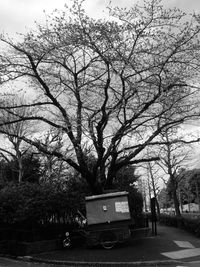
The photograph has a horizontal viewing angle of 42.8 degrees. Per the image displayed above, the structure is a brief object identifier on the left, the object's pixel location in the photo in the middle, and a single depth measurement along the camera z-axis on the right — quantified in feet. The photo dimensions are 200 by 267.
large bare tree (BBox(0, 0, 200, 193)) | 34.47
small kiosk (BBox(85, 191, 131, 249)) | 35.40
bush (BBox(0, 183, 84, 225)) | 37.90
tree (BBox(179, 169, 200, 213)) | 160.98
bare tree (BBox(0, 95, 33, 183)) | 69.59
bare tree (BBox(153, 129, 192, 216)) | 74.83
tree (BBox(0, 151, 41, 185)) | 80.39
